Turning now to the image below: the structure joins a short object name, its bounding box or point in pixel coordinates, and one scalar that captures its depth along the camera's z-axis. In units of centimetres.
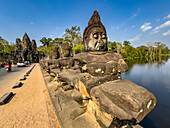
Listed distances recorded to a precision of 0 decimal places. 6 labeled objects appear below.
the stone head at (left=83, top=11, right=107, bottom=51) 184
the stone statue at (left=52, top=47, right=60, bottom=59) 508
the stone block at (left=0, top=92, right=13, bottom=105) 261
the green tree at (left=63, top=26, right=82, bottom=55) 2049
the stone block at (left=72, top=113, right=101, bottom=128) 136
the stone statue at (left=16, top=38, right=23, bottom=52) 2469
